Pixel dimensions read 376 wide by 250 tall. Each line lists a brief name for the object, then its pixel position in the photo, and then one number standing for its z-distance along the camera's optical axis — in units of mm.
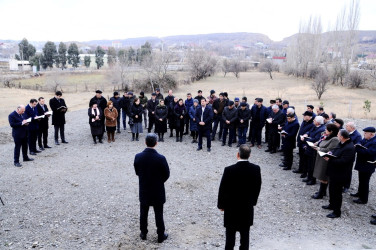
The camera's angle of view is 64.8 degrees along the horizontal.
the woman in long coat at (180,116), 10930
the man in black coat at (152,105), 11555
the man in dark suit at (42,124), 9330
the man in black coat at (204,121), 9769
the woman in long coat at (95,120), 10344
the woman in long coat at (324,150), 5883
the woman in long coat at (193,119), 10302
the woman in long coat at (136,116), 10805
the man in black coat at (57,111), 10008
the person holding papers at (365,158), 5738
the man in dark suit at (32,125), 8797
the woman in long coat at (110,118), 10484
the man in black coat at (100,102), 10631
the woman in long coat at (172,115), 11203
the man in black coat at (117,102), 11828
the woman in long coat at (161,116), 10711
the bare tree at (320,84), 26672
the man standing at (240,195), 3574
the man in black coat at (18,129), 7910
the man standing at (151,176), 4301
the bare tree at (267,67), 55731
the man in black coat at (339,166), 5340
